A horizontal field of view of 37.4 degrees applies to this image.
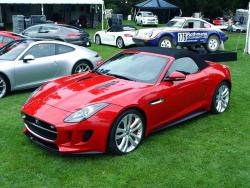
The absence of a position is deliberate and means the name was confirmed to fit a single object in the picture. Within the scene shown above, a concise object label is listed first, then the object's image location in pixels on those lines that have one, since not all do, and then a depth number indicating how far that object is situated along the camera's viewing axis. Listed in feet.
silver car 28.63
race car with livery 54.95
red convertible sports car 16.37
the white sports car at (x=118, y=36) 63.31
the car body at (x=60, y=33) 58.03
